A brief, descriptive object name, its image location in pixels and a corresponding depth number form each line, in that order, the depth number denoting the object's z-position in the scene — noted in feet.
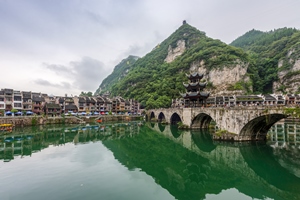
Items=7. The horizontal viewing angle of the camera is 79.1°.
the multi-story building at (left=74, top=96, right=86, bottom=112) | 238.48
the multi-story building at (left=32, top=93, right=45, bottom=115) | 207.45
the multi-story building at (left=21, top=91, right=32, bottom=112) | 200.23
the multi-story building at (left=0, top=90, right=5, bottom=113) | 184.51
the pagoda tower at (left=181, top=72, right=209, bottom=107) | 129.25
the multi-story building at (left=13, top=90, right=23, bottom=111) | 192.75
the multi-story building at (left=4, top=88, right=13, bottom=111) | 187.66
